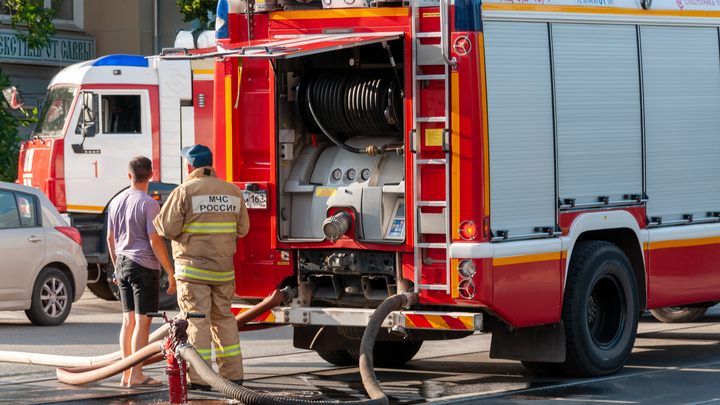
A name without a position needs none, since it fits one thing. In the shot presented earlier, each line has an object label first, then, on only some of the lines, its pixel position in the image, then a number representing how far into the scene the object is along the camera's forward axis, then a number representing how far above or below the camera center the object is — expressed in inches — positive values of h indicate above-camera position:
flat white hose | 671.1 -55.2
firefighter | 622.8 -20.0
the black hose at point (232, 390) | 532.1 -50.2
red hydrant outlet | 557.9 -45.0
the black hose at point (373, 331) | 582.9 -40.7
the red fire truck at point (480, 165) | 606.9 +4.2
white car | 966.4 -32.0
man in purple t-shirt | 668.1 -23.8
